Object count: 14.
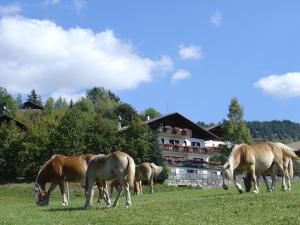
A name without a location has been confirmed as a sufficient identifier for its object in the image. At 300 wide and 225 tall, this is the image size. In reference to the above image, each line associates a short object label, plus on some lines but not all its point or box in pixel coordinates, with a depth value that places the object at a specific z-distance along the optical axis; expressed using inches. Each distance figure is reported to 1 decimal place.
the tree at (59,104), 7603.4
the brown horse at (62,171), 900.6
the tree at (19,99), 7312.0
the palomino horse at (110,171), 668.2
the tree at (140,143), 2546.8
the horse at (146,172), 1459.4
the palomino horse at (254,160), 801.6
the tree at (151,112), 5920.3
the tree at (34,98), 7552.2
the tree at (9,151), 2532.0
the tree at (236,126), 2938.0
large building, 3122.5
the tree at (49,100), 6269.7
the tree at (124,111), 4438.0
